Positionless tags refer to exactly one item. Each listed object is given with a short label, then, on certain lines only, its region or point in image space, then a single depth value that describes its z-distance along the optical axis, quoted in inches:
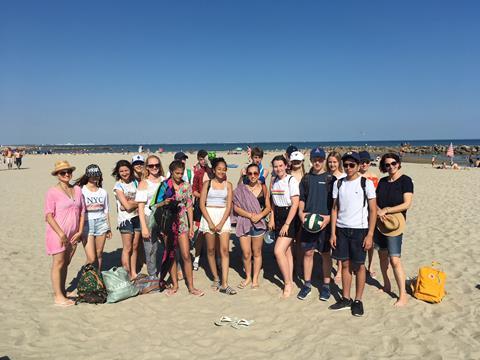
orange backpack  181.2
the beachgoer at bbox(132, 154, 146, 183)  213.9
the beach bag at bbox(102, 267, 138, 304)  188.5
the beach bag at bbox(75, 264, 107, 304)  185.8
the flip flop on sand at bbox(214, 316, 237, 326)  165.8
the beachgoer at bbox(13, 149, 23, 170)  1090.7
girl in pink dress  171.8
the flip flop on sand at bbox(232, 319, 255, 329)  163.3
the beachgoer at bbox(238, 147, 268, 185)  227.0
